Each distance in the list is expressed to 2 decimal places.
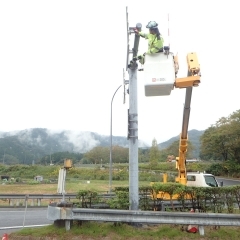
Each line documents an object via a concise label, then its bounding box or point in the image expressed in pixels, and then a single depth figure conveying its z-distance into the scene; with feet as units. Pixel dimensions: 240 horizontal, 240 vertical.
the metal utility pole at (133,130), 28.02
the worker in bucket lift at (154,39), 26.14
